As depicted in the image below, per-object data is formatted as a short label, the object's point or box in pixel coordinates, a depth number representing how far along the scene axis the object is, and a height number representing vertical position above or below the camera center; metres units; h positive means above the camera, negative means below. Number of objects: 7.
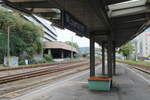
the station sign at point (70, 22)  5.10 +1.36
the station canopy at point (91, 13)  4.62 +1.83
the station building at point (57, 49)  43.82 +1.27
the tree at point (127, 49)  47.91 +1.02
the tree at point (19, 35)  27.93 +4.38
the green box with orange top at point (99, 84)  7.24 -1.88
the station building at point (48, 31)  60.45 +12.52
